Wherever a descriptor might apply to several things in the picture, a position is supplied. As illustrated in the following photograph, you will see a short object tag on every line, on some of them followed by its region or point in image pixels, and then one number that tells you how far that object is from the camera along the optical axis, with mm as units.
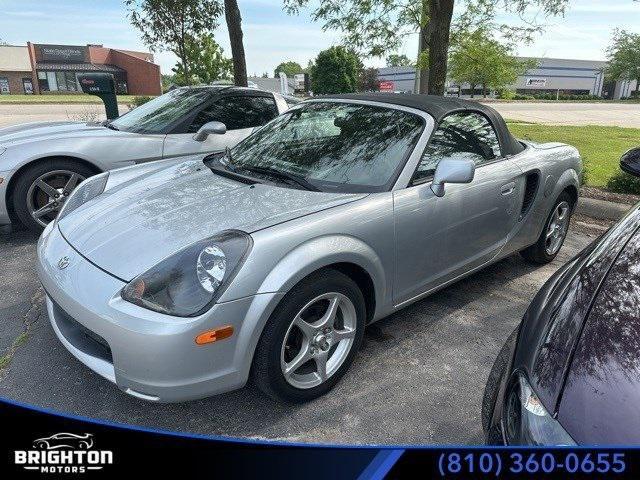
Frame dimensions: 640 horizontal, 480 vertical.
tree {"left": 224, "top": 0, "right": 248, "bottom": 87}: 9086
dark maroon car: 1200
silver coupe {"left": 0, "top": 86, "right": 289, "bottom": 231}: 4414
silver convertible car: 2031
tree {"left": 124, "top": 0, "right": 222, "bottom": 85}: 11234
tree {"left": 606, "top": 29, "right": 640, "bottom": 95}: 64438
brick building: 54312
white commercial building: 78688
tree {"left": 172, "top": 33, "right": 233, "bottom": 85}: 15452
